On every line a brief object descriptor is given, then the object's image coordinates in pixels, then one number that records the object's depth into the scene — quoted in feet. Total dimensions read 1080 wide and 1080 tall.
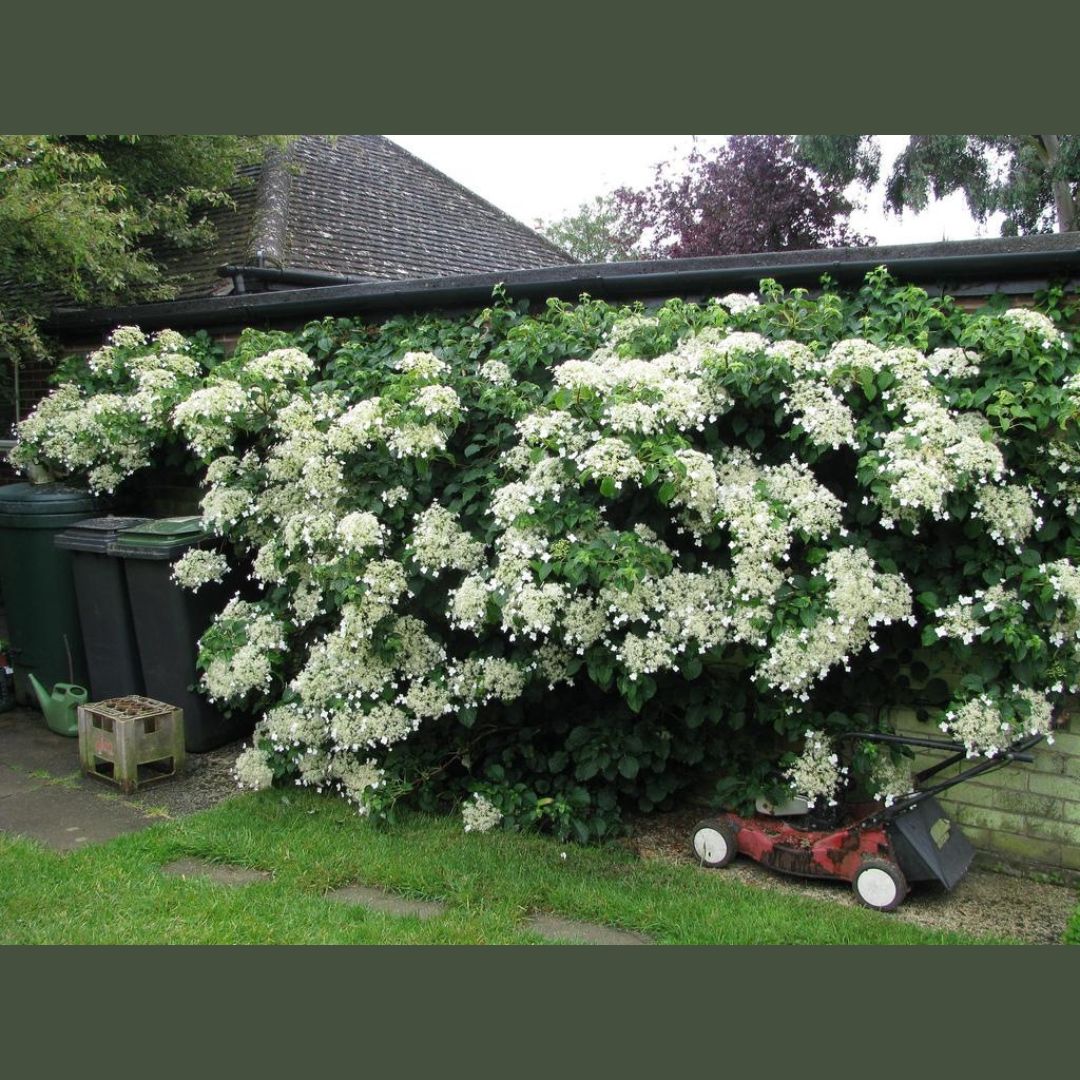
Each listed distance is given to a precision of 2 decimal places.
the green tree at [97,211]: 20.20
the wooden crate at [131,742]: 16.05
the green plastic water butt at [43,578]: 19.48
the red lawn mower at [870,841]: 12.04
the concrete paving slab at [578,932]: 11.26
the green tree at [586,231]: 111.96
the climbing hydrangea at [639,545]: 11.85
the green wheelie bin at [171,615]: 17.54
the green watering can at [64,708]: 18.88
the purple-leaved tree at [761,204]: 69.46
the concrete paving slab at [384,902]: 11.96
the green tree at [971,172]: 58.59
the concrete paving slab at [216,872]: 12.87
